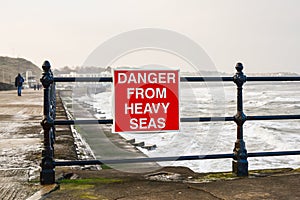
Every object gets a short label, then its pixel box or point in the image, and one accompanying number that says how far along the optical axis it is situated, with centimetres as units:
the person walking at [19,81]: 2979
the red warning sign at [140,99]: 417
